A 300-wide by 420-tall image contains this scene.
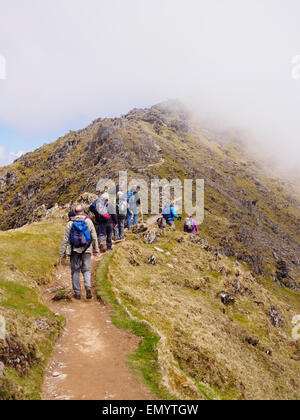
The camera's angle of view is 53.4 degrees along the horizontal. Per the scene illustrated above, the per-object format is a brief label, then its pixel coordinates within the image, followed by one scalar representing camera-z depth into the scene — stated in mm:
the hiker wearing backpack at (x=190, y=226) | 33906
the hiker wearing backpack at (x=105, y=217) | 22452
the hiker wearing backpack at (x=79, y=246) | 14891
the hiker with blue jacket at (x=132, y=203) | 28677
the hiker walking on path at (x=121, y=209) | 25828
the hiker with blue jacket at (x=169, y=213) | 32250
